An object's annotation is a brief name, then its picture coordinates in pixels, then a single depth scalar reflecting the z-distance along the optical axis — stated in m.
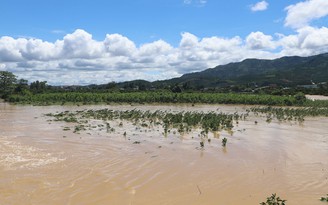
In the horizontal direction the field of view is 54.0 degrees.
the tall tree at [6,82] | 57.17
